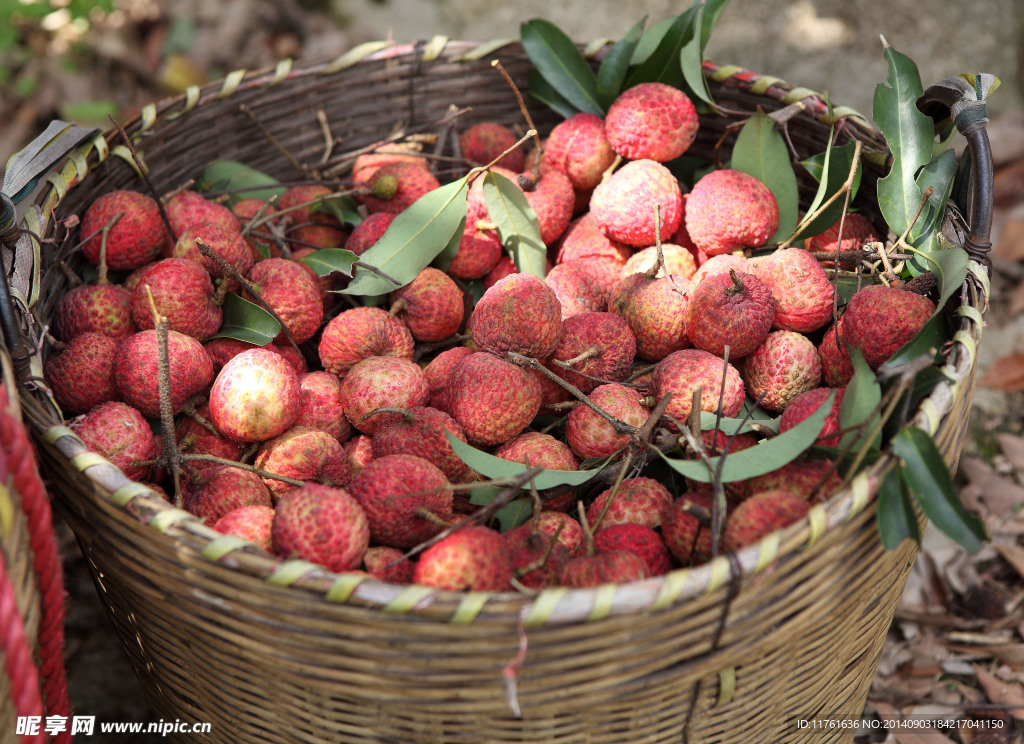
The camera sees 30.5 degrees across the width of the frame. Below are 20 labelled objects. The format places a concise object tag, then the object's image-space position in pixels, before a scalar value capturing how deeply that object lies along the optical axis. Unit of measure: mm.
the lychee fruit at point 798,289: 611
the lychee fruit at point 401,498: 562
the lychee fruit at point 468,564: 530
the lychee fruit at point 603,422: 593
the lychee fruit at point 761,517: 535
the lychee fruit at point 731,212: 636
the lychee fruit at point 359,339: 622
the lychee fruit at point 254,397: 587
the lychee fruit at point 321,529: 542
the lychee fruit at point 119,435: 578
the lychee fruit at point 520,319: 599
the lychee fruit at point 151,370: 592
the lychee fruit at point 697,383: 591
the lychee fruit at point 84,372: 595
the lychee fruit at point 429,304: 635
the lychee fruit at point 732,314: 598
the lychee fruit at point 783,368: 604
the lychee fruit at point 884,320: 584
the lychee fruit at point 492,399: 591
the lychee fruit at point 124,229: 633
